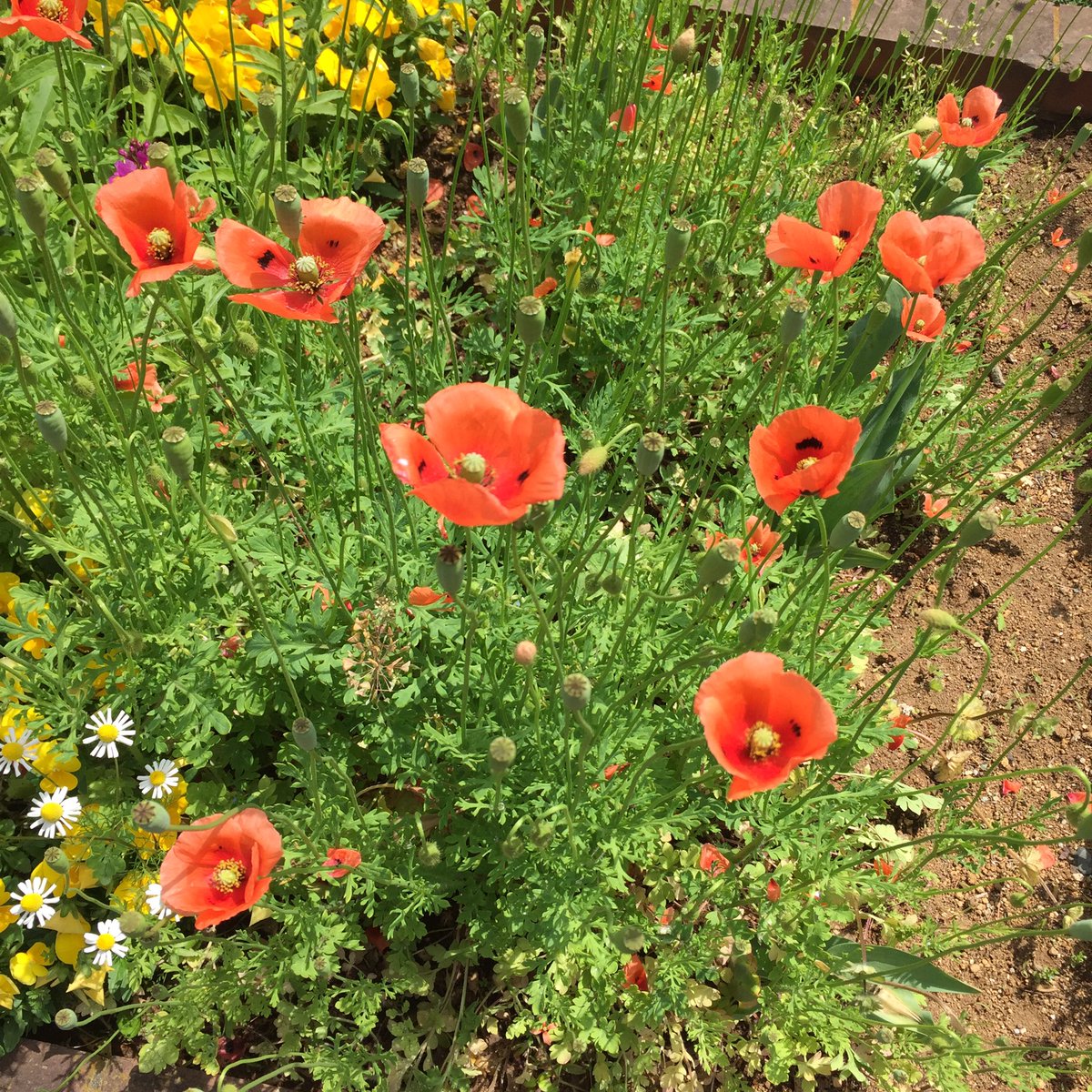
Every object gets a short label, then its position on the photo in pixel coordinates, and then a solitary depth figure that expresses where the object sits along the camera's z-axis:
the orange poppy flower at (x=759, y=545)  0.68
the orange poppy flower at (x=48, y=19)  0.53
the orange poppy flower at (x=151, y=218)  0.51
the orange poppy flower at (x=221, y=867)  0.48
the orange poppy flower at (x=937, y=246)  0.59
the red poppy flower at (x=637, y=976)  0.67
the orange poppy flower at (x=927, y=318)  0.62
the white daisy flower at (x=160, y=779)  0.63
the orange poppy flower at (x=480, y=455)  0.42
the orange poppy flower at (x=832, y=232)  0.58
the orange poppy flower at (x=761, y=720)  0.45
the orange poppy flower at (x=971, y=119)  0.74
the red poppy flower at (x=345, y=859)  0.59
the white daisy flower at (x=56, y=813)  0.61
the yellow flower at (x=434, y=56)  0.97
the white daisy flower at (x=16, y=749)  0.62
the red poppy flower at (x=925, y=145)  0.82
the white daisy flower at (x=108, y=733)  0.61
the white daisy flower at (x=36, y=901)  0.61
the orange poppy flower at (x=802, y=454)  0.52
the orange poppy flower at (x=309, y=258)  0.49
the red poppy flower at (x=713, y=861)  0.67
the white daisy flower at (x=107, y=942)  0.60
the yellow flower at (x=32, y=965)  0.62
